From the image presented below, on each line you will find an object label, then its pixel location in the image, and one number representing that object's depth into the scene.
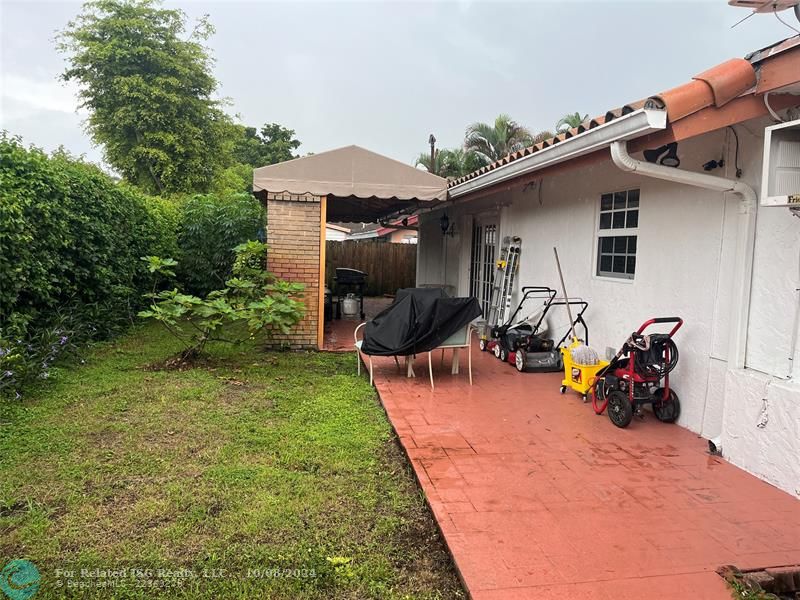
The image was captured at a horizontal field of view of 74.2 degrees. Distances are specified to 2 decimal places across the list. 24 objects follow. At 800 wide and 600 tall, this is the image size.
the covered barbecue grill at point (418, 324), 5.86
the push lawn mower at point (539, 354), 6.76
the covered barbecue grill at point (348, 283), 12.02
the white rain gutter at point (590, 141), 3.62
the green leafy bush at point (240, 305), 6.28
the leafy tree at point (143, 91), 20.03
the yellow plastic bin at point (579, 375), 5.43
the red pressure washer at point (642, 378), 4.44
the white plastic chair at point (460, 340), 6.04
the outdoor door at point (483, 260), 10.07
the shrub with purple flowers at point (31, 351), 4.94
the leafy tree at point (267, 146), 36.06
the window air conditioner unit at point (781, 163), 3.21
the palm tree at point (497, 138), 22.78
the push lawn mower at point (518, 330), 7.18
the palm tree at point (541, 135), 22.77
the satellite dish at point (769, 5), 3.24
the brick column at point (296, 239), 7.52
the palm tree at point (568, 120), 21.67
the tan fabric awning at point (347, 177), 7.41
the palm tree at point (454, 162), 23.46
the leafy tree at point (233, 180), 22.88
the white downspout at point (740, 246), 3.85
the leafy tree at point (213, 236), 10.43
